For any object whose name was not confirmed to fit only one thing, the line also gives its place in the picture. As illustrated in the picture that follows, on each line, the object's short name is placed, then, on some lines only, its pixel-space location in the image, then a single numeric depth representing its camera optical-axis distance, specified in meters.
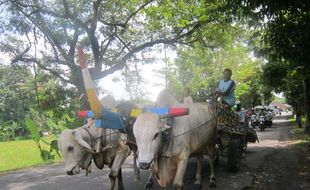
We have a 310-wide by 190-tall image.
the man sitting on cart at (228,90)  7.05
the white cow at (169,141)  4.19
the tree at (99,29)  12.20
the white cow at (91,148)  4.88
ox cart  6.80
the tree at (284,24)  5.95
